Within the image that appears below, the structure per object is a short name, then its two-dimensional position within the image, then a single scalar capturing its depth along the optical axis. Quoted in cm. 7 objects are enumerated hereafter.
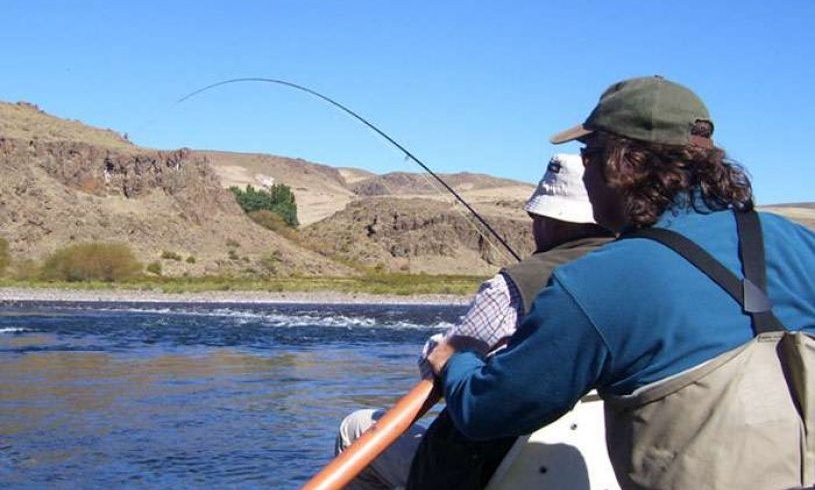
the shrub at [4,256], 6131
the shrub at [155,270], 6519
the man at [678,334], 229
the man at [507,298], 304
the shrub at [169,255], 6752
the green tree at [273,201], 11138
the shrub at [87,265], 6153
